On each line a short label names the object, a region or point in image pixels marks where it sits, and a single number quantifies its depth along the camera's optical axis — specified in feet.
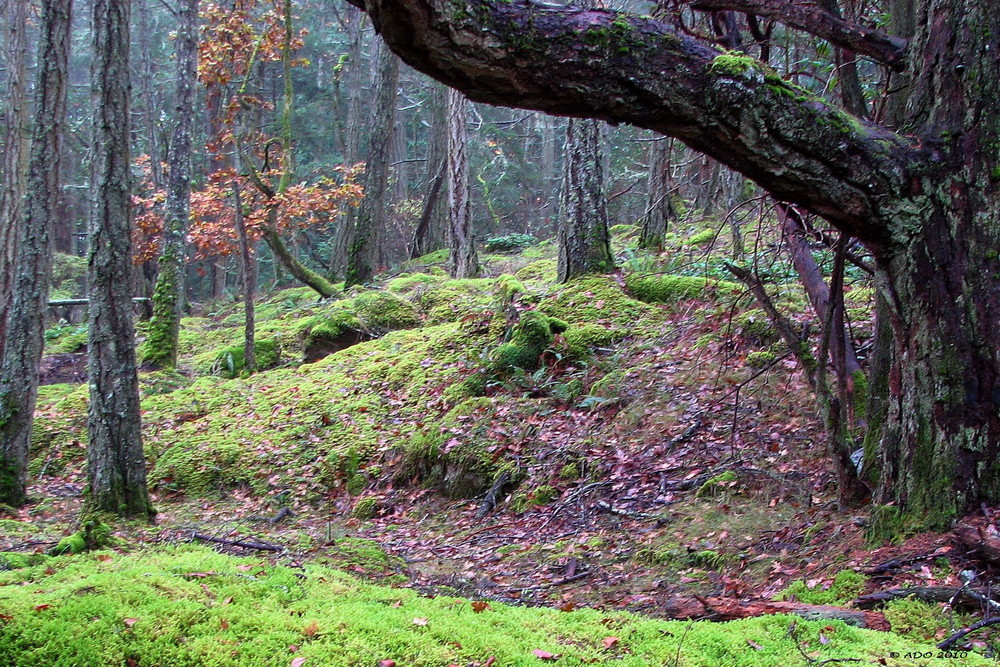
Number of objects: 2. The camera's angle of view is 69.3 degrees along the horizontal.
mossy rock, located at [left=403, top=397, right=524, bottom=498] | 25.53
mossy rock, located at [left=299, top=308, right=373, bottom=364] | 42.93
